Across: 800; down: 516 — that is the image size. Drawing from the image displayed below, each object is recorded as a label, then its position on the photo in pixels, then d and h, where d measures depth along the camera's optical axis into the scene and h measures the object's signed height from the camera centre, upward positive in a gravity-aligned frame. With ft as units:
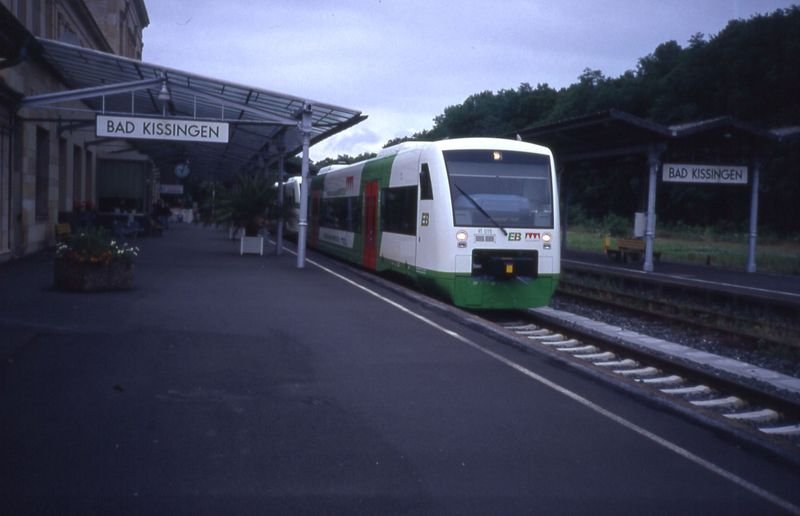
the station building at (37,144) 58.59 +5.48
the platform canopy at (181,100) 58.23 +8.83
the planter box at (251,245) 80.43 -3.23
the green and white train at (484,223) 44.34 -0.17
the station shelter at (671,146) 75.97 +8.25
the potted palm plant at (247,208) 79.97 +0.26
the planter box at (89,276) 44.75 -3.78
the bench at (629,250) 93.15 -2.80
